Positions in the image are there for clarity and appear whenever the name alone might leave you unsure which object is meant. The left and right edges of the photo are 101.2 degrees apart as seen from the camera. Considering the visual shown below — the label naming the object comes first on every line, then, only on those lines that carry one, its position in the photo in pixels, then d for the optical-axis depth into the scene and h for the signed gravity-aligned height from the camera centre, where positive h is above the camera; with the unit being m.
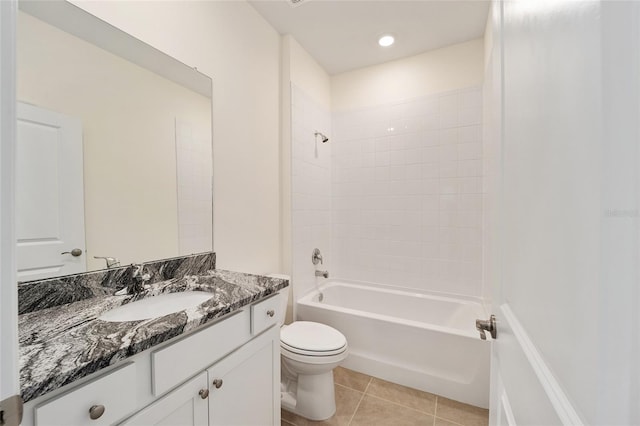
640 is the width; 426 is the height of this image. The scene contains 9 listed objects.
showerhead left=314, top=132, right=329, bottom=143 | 2.56 +0.76
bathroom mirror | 0.91 +0.29
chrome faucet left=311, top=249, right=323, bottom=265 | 2.52 -0.43
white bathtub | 1.71 -0.94
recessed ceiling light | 2.21 +1.47
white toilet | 1.54 -0.93
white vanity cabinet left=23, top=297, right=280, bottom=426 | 0.60 -0.51
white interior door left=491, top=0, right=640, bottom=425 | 0.25 +0.00
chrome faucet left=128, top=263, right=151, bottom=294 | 1.15 -0.30
